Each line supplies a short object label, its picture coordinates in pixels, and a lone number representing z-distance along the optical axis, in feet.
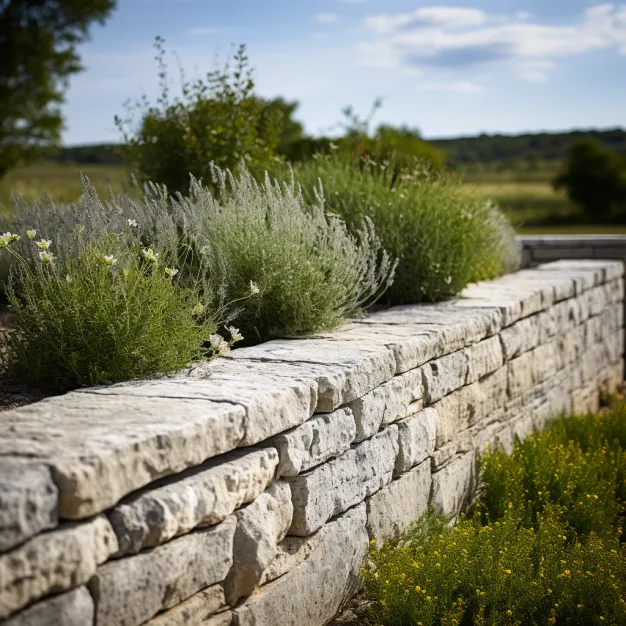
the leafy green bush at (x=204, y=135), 19.70
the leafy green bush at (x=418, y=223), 16.75
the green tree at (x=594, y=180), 129.59
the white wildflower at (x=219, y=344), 10.16
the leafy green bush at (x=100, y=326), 9.69
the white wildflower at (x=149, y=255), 10.37
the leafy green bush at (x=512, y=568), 9.30
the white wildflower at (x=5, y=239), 9.91
